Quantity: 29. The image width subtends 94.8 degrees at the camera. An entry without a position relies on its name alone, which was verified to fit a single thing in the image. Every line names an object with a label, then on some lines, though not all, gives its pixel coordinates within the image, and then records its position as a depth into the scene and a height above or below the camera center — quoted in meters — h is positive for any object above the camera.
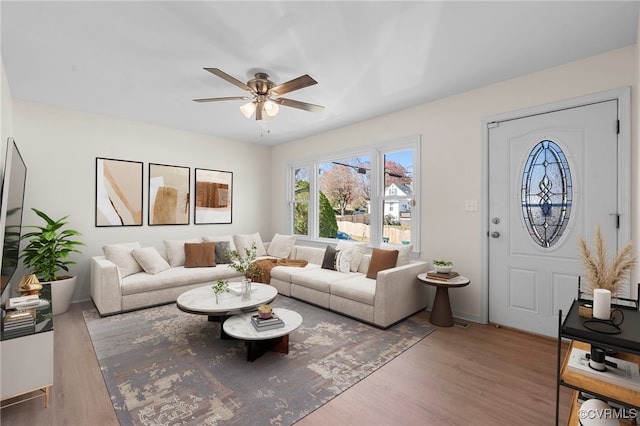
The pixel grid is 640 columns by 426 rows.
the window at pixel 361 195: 4.07 +0.32
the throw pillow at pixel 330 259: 4.26 -0.65
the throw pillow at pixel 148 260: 3.93 -0.64
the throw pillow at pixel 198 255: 4.39 -0.63
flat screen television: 2.01 +0.00
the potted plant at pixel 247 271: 2.96 -0.68
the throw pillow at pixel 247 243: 5.16 -0.52
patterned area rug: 1.82 -1.21
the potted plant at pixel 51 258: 3.46 -0.55
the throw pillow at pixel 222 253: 4.66 -0.63
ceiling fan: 2.85 +1.17
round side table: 3.20 -1.00
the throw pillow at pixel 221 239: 4.81 -0.43
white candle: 1.43 -0.43
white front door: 2.62 +0.12
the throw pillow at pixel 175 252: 4.39 -0.58
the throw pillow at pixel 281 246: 5.21 -0.57
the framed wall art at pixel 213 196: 5.19 +0.32
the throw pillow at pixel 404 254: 3.69 -0.49
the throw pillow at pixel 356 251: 4.16 -0.51
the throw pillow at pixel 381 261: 3.61 -0.57
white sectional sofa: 3.18 -0.87
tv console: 1.73 -0.92
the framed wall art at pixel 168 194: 4.68 +0.31
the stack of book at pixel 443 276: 3.19 -0.67
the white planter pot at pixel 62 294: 3.45 -0.98
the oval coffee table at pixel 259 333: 2.27 -0.93
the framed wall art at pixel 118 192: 4.20 +0.30
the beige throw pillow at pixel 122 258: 3.78 -0.59
